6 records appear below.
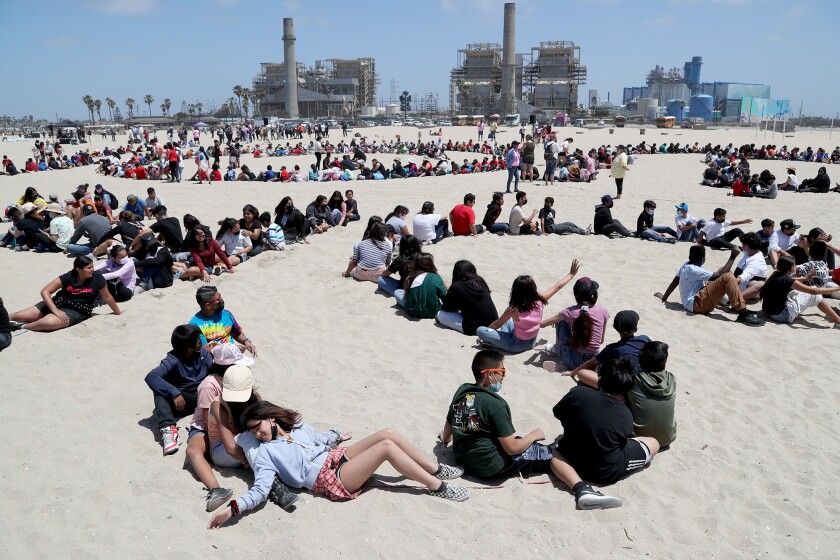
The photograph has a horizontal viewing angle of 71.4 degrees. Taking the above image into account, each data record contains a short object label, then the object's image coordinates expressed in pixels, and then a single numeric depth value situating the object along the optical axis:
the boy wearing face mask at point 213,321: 5.31
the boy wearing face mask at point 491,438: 3.95
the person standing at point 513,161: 16.44
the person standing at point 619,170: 16.36
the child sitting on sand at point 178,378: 4.62
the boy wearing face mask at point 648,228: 10.79
